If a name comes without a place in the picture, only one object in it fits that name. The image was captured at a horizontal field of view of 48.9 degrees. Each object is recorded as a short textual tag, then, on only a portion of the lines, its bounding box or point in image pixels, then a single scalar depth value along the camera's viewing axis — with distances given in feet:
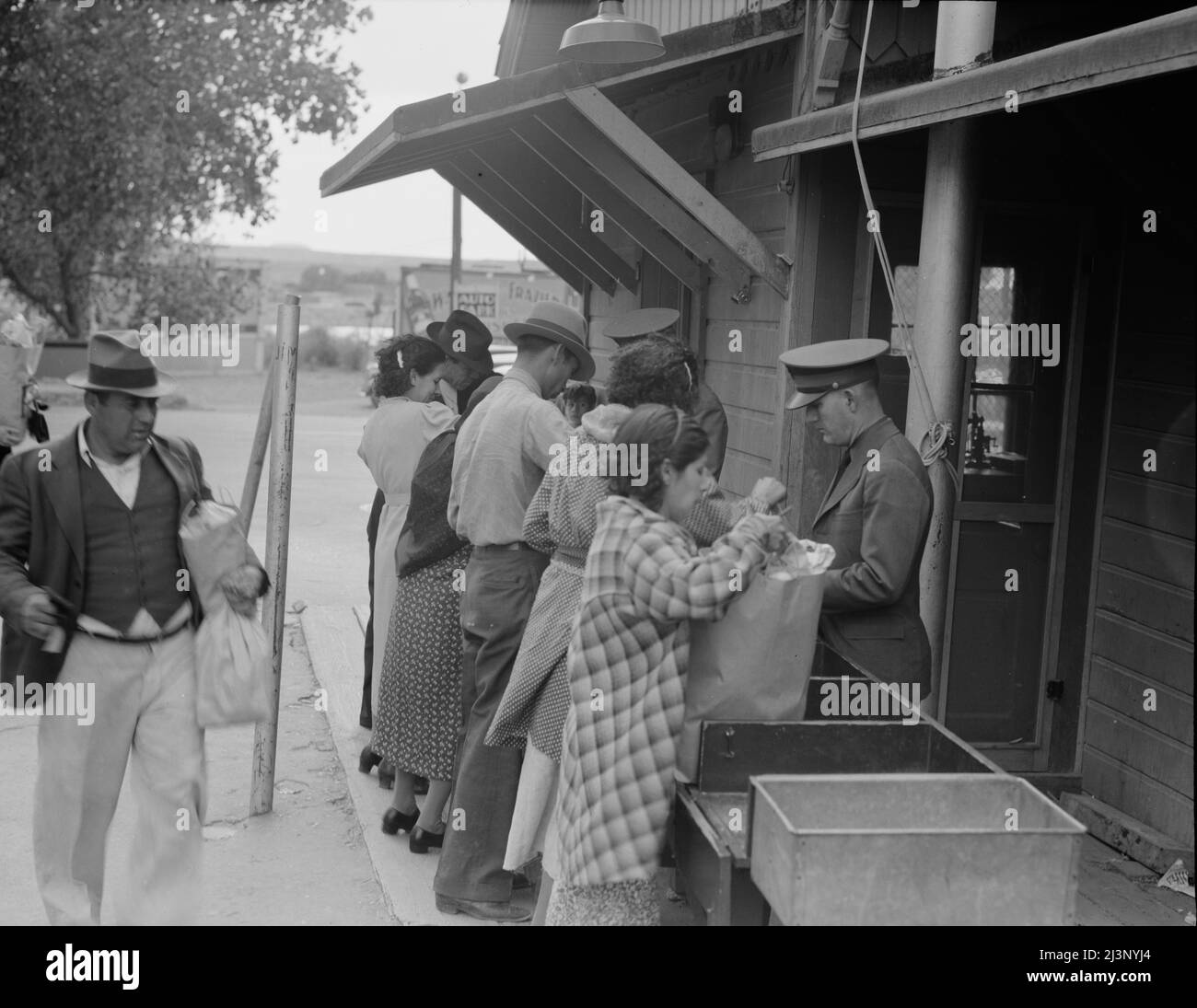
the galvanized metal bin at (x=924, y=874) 8.49
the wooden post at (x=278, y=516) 17.13
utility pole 63.81
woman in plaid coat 10.46
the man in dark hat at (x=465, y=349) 18.83
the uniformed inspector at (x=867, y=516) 12.78
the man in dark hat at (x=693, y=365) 15.44
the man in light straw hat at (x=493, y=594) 14.75
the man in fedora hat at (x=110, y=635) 12.27
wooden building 16.62
